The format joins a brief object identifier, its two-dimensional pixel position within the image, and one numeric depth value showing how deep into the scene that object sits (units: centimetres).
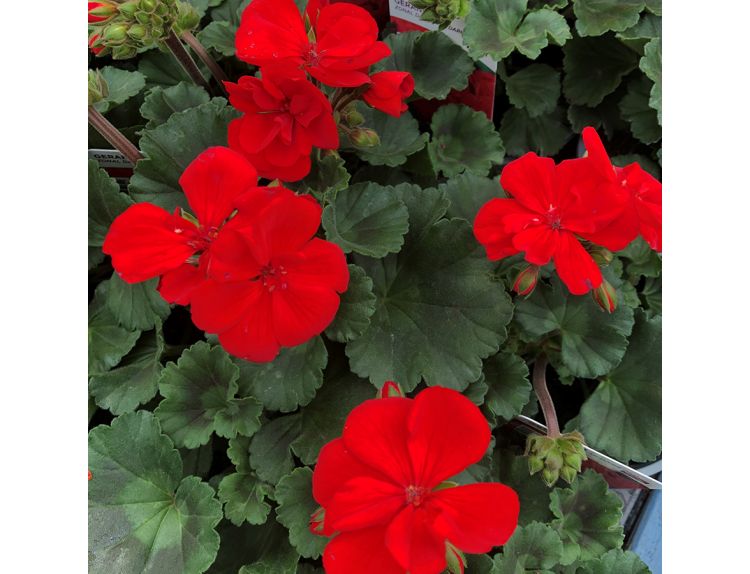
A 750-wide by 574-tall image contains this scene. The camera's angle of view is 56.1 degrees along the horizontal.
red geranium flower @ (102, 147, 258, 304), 21
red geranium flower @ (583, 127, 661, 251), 23
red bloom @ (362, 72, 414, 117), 25
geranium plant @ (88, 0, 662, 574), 20
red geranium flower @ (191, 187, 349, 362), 21
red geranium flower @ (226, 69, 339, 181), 23
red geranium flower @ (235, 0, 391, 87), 23
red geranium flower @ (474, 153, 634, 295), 23
